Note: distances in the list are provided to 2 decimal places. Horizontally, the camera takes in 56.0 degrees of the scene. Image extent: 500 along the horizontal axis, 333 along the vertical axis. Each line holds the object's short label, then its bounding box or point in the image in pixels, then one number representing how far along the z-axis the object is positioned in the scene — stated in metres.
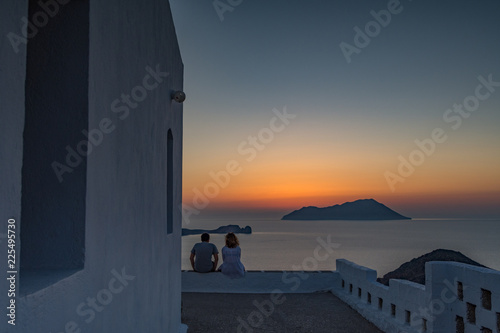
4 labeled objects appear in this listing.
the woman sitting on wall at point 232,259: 11.43
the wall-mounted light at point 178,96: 6.90
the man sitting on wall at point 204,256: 11.55
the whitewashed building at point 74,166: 1.87
